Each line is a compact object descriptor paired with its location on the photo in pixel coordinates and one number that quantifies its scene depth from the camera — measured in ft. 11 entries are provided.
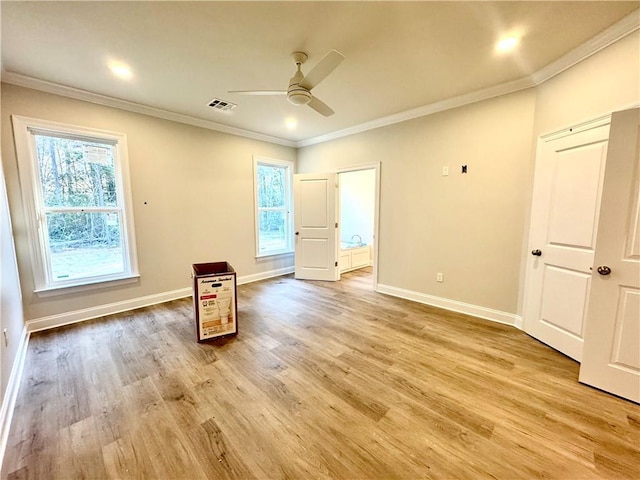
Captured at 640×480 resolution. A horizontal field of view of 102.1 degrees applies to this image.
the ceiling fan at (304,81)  6.50
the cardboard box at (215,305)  8.61
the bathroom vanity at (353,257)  18.17
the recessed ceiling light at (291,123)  13.06
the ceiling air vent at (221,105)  10.78
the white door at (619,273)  5.79
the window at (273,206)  16.21
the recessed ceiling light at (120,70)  8.04
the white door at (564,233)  7.18
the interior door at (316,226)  15.79
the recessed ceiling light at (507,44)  6.82
